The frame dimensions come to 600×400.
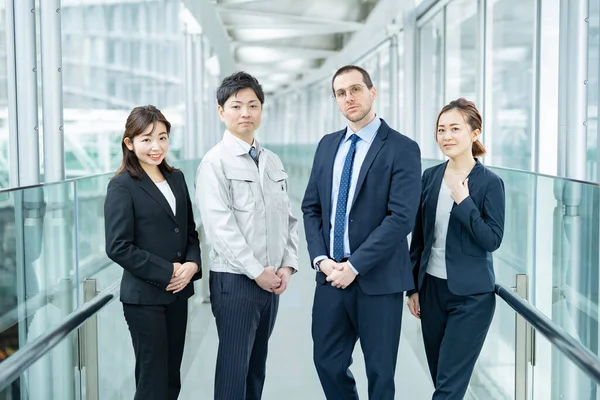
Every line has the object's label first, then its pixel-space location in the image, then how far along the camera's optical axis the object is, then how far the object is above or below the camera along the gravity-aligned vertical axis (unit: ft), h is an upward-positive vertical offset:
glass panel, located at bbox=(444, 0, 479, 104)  25.95 +4.35
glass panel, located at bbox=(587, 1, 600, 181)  14.92 +1.66
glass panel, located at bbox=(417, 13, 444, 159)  29.86 +3.24
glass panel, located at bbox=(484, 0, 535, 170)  22.53 +2.57
